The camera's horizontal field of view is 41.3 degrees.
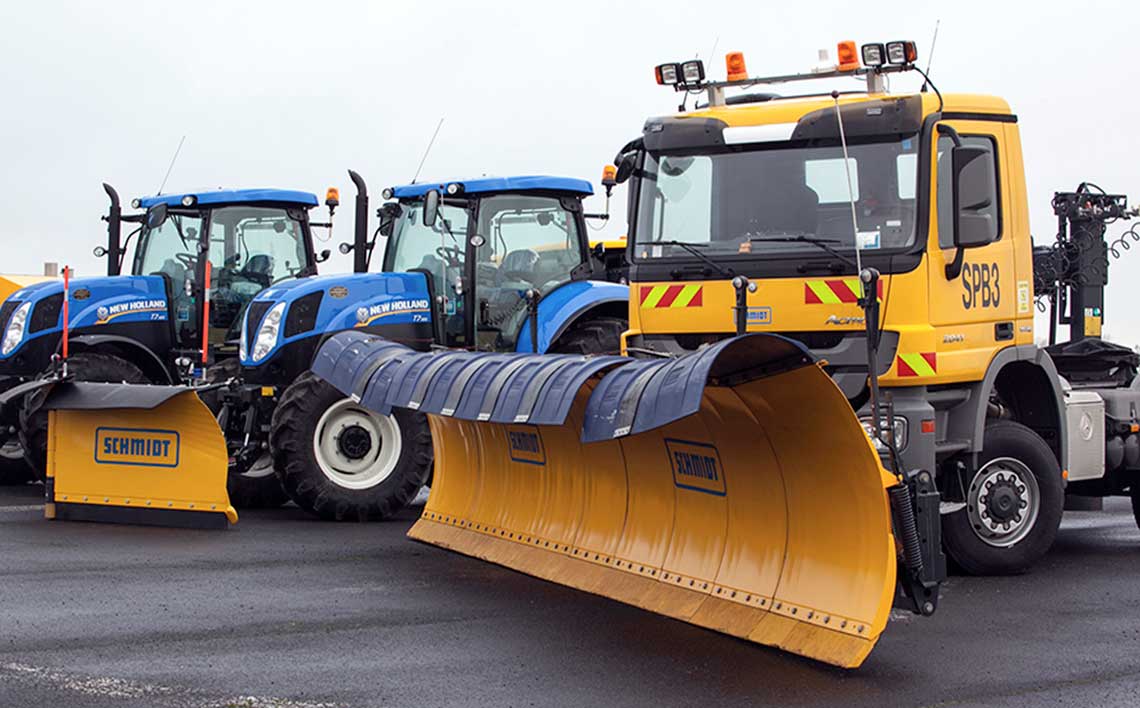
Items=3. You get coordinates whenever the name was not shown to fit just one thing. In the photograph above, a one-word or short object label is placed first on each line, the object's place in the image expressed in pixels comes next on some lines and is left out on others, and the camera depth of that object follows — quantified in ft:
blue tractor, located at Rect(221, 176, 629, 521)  37.32
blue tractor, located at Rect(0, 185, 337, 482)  45.62
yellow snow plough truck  27.89
